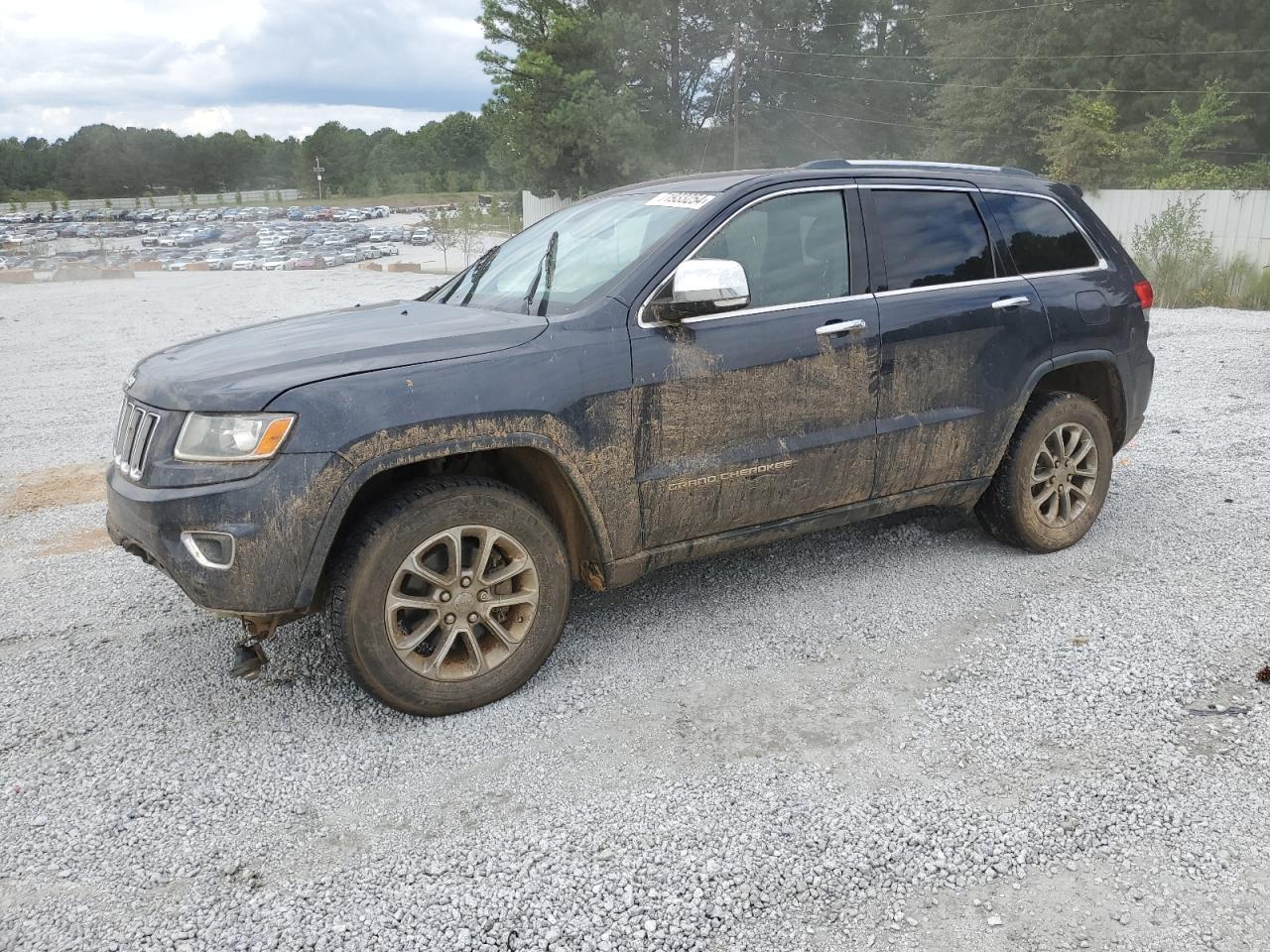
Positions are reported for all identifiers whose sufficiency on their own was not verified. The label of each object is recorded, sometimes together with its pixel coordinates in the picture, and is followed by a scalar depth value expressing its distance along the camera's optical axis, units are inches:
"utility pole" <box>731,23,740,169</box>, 1723.7
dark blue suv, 121.6
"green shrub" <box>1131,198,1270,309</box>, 577.6
